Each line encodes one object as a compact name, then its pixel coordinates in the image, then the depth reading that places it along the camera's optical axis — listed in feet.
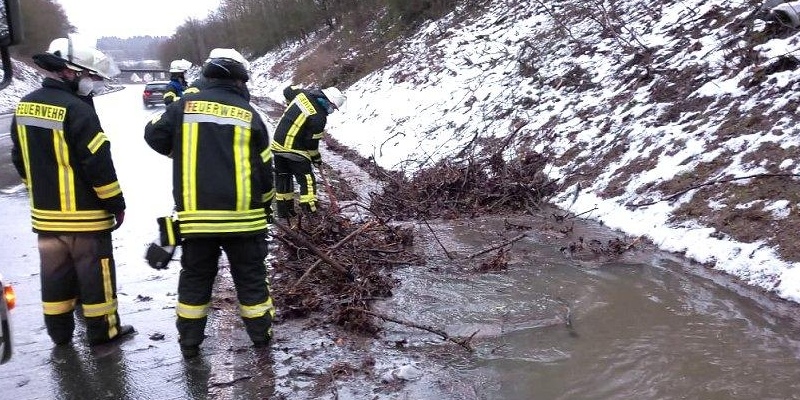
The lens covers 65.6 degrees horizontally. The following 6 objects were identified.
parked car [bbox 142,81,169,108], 91.49
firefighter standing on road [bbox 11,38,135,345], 12.12
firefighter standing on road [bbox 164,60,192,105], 33.17
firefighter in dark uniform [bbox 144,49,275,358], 11.94
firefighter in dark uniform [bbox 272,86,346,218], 23.22
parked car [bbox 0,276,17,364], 7.89
